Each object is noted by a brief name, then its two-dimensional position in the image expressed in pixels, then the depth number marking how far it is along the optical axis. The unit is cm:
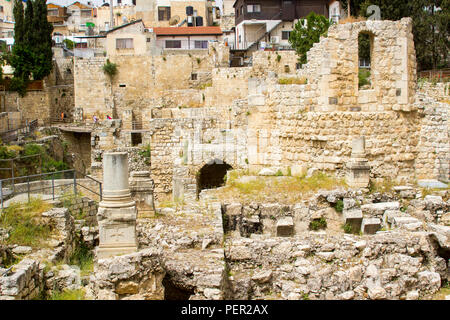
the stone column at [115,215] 962
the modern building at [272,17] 4169
